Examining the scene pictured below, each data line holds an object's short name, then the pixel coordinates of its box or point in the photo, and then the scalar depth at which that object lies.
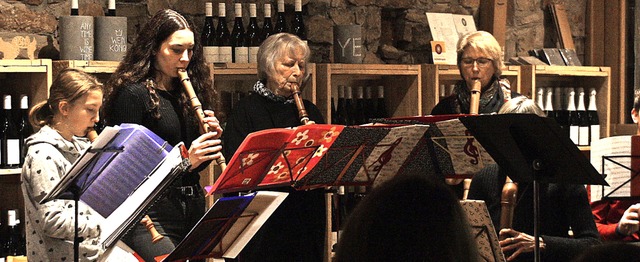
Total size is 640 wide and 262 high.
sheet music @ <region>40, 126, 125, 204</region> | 5.02
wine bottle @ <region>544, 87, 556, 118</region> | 11.29
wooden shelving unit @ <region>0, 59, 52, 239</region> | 7.69
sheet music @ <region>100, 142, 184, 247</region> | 5.47
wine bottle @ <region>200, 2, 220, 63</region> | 9.21
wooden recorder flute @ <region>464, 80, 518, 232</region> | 6.21
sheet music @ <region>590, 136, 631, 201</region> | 6.88
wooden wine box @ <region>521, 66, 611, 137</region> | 10.71
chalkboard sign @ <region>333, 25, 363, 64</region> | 9.65
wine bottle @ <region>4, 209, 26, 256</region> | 8.20
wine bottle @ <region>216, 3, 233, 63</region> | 9.26
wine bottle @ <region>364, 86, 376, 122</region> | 10.31
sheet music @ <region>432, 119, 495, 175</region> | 6.26
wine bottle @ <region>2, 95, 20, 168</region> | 7.76
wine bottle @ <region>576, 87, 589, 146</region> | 11.14
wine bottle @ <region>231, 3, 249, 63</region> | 9.02
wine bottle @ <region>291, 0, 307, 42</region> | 9.91
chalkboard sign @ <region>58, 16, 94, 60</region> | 8.05
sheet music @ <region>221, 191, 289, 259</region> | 5.62
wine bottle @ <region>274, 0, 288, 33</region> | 9.70
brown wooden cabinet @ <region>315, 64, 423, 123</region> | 9.34
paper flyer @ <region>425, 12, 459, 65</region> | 10.53
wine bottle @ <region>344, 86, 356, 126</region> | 10.24
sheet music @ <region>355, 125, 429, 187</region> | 6.09
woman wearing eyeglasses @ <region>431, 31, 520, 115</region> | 8.62
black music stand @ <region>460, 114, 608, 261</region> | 5.55
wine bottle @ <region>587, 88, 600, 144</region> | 11.30
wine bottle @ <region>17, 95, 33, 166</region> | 8.15
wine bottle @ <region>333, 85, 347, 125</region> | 10.22
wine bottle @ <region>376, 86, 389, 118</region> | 10.32
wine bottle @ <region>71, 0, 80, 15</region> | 8.29
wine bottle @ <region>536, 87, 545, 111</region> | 11.12
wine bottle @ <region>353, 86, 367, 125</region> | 10.32
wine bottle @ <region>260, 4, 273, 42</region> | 9.62
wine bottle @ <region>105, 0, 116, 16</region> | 8.52
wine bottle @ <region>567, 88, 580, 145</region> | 11.14
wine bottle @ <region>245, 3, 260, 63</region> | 9.45
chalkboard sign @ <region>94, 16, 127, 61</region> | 8.23
